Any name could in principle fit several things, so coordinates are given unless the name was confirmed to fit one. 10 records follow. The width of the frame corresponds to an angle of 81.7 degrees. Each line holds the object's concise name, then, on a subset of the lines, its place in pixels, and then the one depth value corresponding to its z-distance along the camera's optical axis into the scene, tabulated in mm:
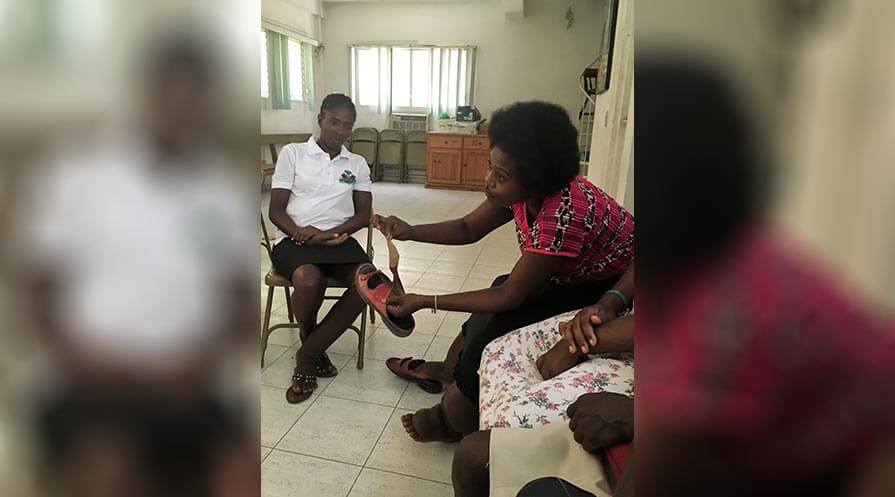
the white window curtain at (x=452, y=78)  7441
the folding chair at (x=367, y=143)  7887
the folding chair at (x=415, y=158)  7859
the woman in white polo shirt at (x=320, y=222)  1957
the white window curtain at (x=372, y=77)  7738
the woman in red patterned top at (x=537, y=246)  1306
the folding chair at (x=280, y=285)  1995
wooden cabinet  7289
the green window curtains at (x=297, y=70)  6832
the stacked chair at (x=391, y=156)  7863
